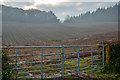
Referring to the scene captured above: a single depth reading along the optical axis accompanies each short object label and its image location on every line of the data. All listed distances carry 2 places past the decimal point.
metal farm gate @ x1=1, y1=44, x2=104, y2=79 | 4.60
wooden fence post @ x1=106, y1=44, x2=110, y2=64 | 6.37
